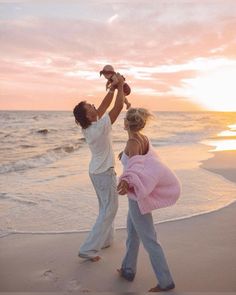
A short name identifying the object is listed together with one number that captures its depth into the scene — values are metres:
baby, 2.76
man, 2.86
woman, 2.43
